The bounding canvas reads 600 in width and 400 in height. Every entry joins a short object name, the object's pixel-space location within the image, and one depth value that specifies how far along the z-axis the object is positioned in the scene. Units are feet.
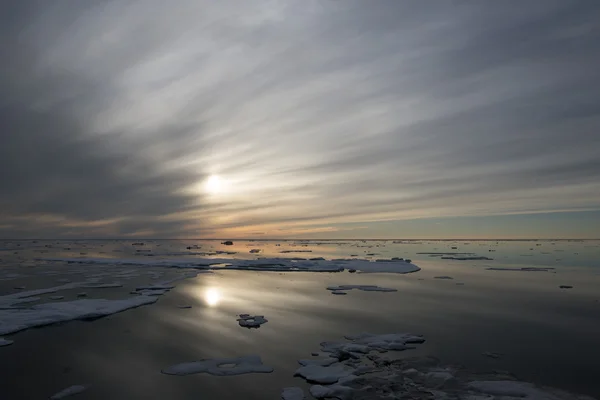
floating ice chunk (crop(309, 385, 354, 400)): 18.74
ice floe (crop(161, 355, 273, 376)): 22.24
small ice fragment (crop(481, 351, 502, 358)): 24.63
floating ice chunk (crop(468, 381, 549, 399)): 18.61
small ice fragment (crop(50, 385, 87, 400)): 18.69
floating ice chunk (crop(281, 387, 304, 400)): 18.58
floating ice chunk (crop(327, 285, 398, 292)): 54.44
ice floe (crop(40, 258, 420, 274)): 87.22
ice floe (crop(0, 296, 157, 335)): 32.94
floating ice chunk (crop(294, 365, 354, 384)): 20.79
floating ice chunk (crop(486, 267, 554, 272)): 80.64
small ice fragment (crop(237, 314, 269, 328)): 33.72
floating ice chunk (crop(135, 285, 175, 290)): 54.40
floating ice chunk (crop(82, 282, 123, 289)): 56.34
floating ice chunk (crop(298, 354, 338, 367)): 23.25
